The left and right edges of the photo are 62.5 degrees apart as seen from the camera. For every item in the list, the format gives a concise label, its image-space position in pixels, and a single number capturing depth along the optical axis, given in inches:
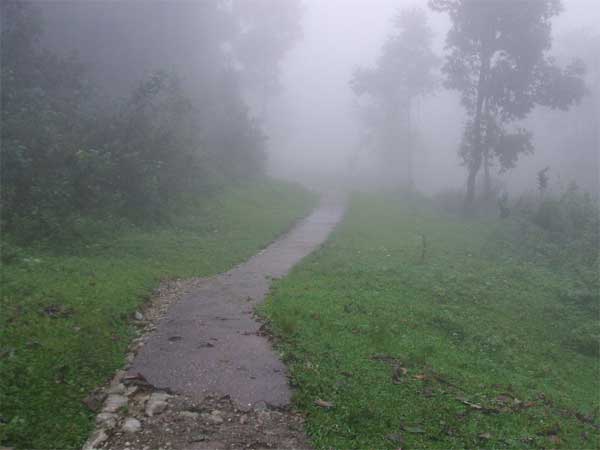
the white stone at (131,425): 219.0
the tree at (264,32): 1726.1
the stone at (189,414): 231.7
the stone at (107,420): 222.2
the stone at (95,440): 207.1
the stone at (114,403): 235.5
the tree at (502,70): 1000.2
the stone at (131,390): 250.1
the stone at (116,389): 251.5
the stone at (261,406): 241.8
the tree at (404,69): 1513.3
